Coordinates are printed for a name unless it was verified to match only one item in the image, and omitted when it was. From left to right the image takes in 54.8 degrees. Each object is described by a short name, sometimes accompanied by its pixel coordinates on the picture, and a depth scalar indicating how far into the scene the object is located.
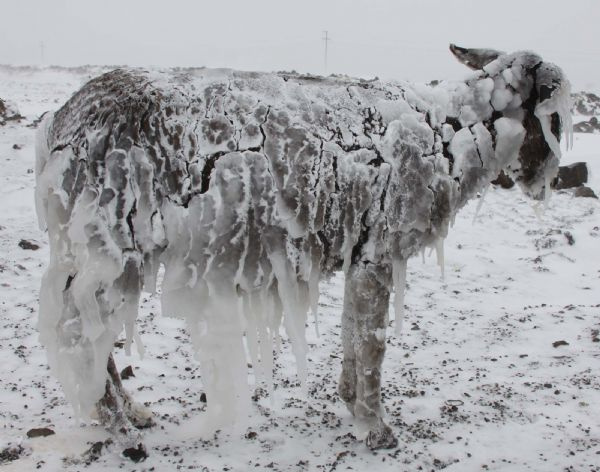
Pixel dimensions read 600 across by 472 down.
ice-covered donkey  2.66
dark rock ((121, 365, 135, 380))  3.87
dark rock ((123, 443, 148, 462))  3.04
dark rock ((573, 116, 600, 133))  14.87
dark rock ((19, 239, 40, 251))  5.98
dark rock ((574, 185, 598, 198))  8.77
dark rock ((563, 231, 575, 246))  7.10
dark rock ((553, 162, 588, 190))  9.19
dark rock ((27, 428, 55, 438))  3.12
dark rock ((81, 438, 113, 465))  3.00
